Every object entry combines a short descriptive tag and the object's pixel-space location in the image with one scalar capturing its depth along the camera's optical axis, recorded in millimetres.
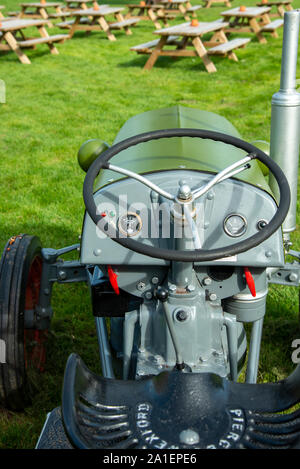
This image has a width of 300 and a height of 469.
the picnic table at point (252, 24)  10852
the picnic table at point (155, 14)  13469
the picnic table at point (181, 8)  13925
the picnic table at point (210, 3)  16080
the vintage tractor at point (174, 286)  1399
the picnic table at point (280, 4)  13008
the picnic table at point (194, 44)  8938
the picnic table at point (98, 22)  11870
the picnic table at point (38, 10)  13583
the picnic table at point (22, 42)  9672
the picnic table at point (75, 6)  13141
